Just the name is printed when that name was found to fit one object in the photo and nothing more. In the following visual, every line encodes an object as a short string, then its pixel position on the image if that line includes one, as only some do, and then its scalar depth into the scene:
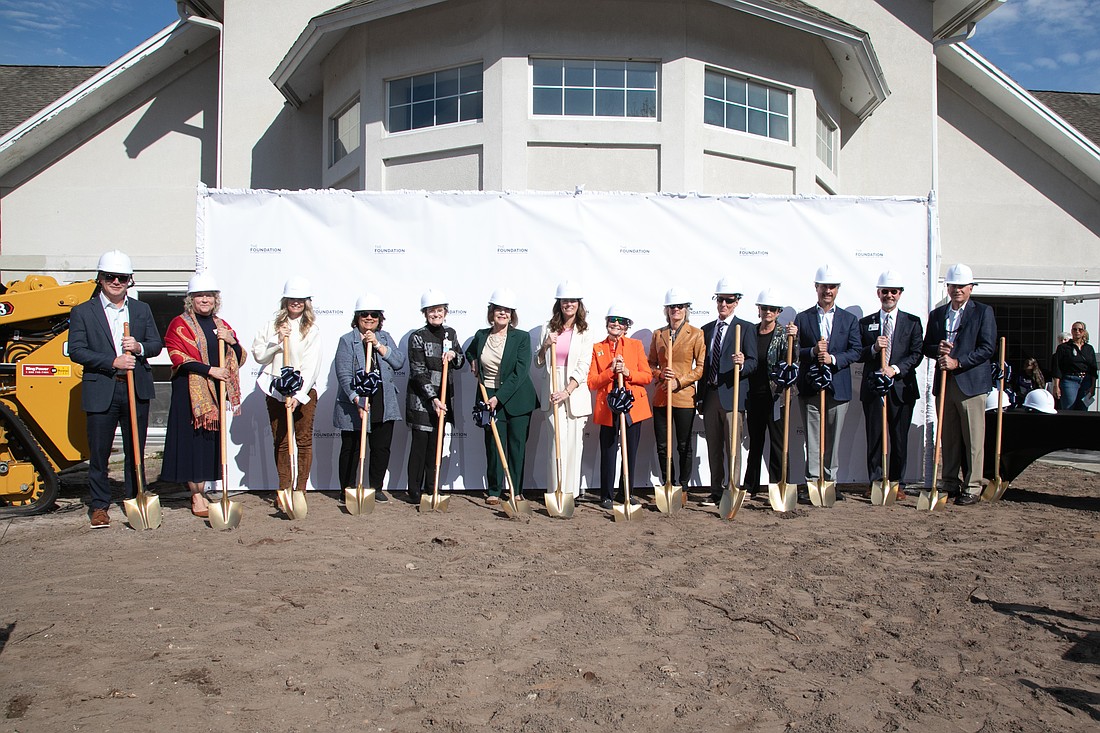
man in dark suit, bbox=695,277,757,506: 7.38
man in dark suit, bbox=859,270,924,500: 7.57
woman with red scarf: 6.69
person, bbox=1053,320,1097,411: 12.60
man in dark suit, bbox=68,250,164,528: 6.45
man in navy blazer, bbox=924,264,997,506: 7.51
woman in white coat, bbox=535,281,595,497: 7.22
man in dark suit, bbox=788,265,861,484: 7.54
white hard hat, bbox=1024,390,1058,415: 7.98
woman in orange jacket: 7.18
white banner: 7.67
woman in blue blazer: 7.21
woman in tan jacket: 7.33
